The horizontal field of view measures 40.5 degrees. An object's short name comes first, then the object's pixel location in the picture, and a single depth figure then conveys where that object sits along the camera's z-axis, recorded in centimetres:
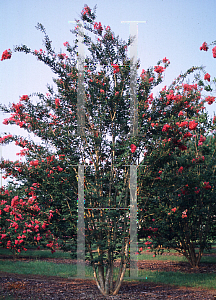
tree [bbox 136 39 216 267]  485
